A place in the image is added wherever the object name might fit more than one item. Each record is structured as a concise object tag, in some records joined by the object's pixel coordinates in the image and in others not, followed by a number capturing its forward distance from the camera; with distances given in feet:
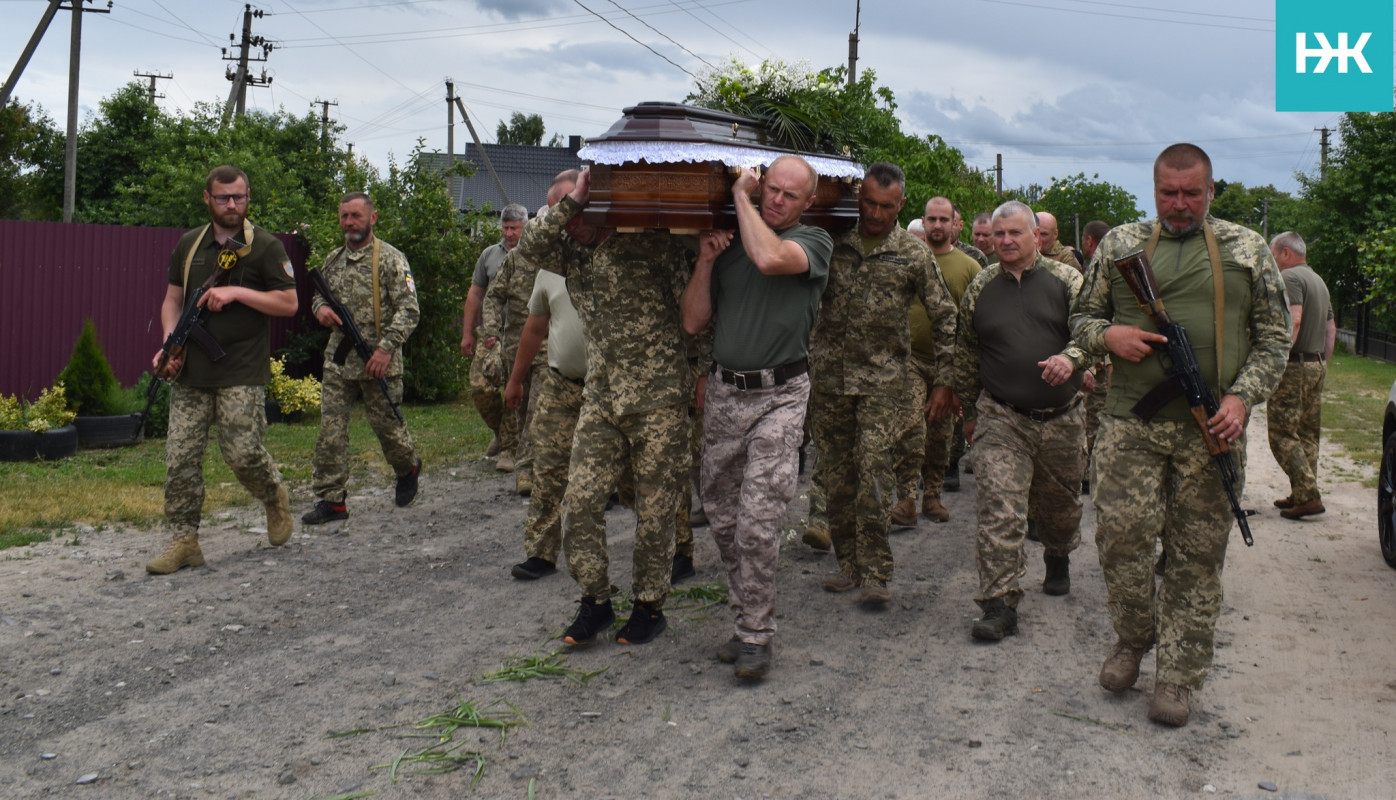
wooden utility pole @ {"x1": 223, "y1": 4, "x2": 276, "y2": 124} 118.73
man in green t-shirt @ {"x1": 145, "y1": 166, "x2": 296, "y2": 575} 21.50
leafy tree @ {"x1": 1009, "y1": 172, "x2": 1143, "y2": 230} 201.87
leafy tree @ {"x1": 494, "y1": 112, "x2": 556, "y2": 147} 244.22
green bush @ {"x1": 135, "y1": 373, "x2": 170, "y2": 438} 37.52
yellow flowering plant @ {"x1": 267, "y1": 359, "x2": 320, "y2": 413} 41.98
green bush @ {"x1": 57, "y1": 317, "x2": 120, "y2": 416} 35.45
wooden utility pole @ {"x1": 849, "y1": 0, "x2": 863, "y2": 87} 79.71
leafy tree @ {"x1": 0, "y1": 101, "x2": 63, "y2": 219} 99.30
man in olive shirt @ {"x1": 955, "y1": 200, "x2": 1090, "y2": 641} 18.53
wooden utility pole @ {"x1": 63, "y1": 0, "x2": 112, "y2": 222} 78.38
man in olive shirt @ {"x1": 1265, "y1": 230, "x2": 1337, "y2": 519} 28.17
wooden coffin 15.67
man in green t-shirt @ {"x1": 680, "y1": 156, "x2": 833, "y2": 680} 16.43
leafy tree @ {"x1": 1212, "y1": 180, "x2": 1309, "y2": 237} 247.09
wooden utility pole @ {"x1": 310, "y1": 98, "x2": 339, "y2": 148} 151.49
